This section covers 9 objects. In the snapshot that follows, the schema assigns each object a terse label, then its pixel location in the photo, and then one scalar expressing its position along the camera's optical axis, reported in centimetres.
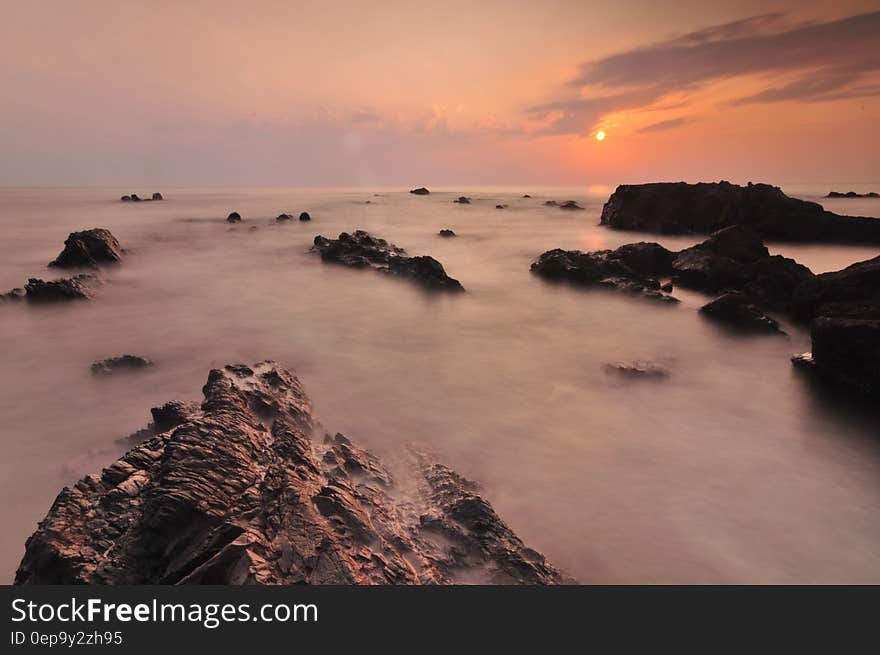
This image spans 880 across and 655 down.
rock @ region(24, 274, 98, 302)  1463
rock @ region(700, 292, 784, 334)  1359
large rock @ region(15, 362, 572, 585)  356
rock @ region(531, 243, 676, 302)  1855
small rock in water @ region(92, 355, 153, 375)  934
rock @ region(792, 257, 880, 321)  1084
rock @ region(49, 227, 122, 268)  2016
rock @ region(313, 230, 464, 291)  1900
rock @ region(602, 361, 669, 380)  1041
